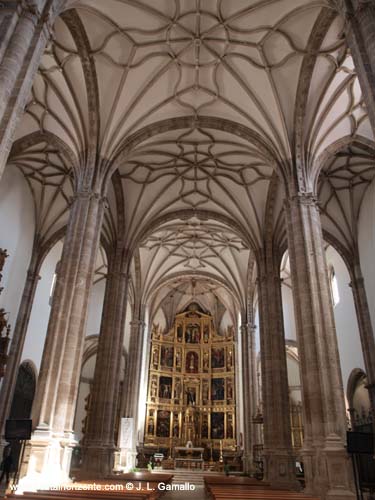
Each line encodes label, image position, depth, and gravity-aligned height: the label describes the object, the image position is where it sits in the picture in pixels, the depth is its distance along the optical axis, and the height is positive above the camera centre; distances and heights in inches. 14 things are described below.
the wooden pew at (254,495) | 252.1 -29.2
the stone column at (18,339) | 660.1 +165.2
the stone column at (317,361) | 371.6 +87.1
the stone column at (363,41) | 264.8 +260.4
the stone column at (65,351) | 378.6 +89.5
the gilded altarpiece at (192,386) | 1245.7 +182.2
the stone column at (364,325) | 658.2 +199.6
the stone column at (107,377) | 588.4 +100.3
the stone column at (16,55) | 248.1 +231.4
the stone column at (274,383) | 601.3 +101.1
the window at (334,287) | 880.9 +332.6
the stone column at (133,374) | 965.2 +157.6
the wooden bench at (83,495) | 194.6 -25.9
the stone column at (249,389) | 943.0 +132.4
